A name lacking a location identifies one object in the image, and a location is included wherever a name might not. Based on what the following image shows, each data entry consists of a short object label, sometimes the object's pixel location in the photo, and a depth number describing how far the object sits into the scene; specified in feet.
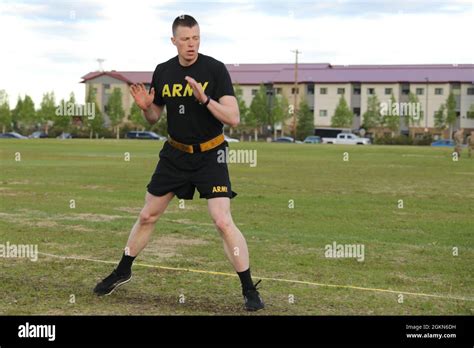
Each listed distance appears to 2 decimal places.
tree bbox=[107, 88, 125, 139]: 380.37
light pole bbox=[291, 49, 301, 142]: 340.59
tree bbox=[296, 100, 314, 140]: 379.14
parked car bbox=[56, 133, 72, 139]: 366.06
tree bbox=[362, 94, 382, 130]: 380.58
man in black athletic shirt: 21.94
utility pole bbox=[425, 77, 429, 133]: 389.39
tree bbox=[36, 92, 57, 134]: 393.91
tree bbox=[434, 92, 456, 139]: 370.61
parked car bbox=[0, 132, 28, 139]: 349.78
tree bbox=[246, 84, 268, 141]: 386.36
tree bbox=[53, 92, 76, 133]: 360.69
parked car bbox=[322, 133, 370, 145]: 342.19
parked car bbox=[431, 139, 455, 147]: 324.04
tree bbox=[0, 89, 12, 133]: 386.52
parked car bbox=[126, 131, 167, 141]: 346.95
